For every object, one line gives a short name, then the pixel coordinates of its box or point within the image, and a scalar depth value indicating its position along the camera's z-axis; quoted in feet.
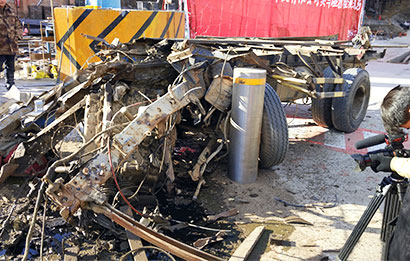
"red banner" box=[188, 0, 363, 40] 32.45
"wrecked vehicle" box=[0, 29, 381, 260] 11.49
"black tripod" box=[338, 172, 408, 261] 8.79
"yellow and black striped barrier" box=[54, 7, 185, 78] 24.40
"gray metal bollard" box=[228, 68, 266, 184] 13.83
